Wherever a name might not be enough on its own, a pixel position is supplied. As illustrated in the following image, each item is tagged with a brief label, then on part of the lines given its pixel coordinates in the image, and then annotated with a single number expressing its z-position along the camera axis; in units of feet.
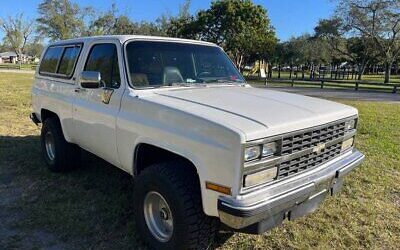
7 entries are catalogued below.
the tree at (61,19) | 204.95
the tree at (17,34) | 264.72
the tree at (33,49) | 322.55
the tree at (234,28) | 141.90
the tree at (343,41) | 149.59
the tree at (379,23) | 131.44
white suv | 9.41
